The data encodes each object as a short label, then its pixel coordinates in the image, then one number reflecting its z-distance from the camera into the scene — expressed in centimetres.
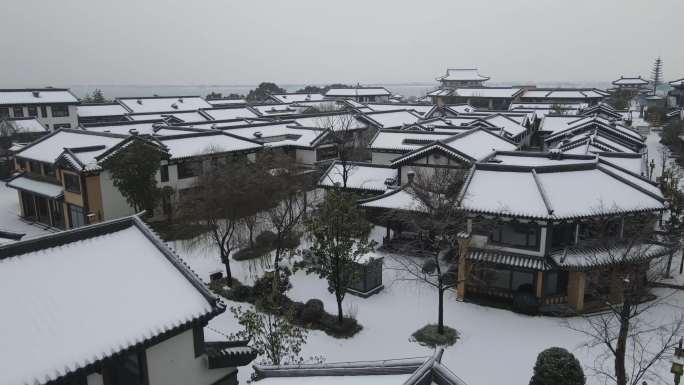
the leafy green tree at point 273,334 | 1565
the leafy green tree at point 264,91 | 12157
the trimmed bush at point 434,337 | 2022
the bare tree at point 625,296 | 1731
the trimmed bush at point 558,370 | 1529
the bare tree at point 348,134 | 4978
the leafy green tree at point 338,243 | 2145
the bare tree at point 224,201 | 2623
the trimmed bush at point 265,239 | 3053
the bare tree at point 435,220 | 2302
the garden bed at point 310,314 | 2133
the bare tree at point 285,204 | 2650
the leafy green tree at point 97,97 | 9481
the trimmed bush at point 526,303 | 2220
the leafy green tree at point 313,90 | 13316
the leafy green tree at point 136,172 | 3147
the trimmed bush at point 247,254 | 2955
